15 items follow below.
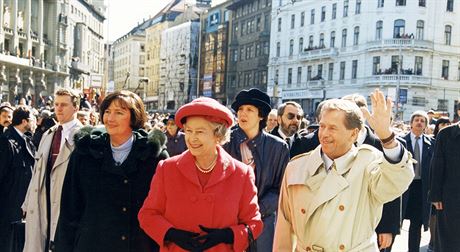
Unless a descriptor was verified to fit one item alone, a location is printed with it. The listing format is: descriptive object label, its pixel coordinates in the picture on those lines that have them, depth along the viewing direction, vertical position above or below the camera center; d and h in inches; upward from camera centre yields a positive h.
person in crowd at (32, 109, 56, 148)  359.7 -20.6
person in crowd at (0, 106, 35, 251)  267.9 -39.3
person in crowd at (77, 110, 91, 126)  322.3 -11.4
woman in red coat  138.0 -24.0
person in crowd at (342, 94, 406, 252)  198.1 -39.1
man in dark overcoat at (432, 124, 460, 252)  245.1 -34.3
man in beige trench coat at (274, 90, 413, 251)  136.0 -19.2
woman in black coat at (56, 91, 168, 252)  160.7 -24.5
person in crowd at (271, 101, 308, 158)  289.3 -7.6
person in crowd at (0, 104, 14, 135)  346.9 -14.1
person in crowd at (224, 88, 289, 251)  195.3 -16.9
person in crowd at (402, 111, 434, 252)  323.3 -42.8
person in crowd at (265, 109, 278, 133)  344.5 -10.2
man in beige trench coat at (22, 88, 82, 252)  199.3 -34.2
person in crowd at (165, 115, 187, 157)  402.0 -28.3
